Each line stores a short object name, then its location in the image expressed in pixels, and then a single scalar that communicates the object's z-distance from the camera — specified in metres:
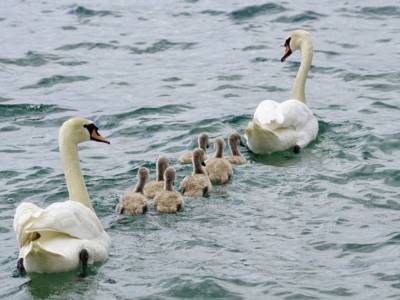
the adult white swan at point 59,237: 11.21
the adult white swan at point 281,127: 15.64
